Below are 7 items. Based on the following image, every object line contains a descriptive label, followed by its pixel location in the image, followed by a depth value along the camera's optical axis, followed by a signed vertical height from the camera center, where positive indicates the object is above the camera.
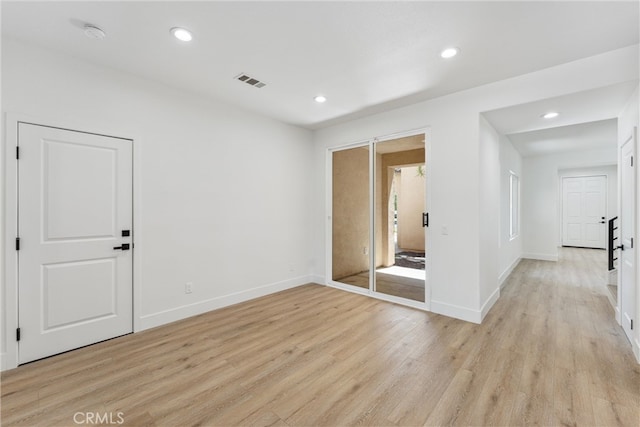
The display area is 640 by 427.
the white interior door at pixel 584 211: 8.58 +0.09
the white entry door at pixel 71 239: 2.52 -0.25
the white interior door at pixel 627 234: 2.73 -0.22
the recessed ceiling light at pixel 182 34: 2.31 +1.51
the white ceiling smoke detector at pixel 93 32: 2.27 +1.49
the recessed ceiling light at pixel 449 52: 2.55 +1.49
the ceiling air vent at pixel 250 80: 3.12 +1.52
